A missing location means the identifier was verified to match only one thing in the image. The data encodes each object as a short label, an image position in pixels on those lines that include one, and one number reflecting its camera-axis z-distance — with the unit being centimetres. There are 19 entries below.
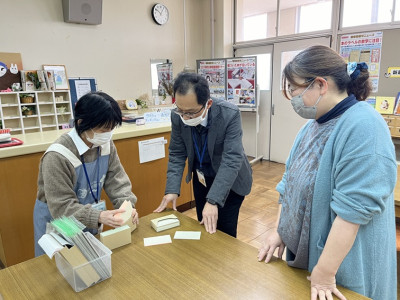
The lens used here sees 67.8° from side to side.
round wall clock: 490
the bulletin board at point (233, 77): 479
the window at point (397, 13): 370
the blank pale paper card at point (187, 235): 125
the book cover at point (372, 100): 398
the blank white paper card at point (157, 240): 122
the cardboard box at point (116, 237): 117
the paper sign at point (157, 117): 283
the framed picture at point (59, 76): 392
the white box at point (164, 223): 132
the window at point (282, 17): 455
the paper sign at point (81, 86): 420
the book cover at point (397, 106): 377
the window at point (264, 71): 510
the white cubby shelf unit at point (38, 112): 368
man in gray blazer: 135
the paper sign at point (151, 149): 258
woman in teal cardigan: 79
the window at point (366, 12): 382
